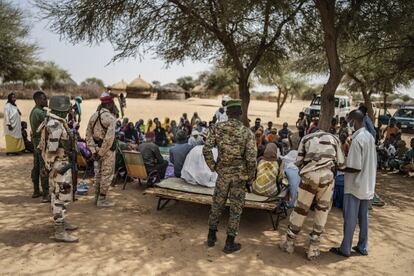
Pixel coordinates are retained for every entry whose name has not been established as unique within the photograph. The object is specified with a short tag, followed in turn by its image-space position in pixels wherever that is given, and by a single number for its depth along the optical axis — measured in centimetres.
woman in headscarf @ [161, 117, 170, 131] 1368
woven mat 603
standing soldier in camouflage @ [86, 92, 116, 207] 612
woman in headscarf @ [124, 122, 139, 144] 1149
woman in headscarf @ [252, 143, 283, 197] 609
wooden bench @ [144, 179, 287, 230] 562
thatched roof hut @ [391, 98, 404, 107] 5769
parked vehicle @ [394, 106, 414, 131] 2231
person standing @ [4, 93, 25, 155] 1093
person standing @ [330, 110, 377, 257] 478
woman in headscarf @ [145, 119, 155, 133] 1295
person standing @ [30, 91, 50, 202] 588
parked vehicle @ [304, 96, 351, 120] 2206
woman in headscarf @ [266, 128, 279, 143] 1079
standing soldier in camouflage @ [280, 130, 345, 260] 463
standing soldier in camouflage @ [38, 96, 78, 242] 486
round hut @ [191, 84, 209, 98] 5727
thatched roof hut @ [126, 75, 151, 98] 4694
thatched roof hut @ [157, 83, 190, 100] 4694
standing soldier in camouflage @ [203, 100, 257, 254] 475
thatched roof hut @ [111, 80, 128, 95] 4853
